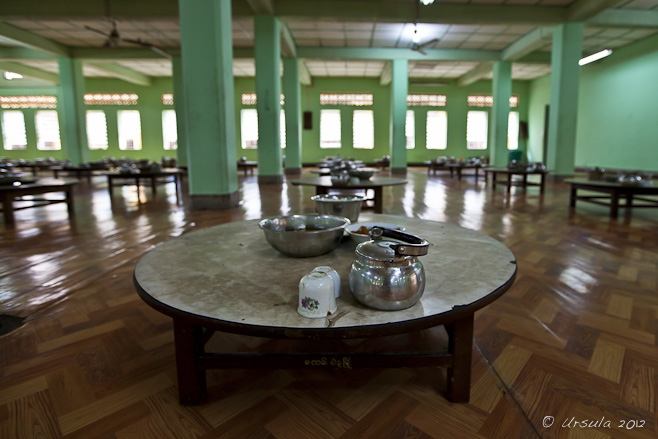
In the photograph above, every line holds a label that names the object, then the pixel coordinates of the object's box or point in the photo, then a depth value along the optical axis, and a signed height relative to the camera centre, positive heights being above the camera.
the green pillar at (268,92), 7.88 +1.35
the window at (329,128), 16.53 +1.21
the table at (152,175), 6.18 -0.23
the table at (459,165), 9.49 -0.21
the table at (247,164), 10.33 -0.14
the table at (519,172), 6.48 -0.27
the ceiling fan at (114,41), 7.01 +2.15
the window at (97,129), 16.32 +1.29
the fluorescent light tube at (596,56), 10.73 +2.71
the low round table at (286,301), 0.87 -0.35
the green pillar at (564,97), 8.36 +1.24
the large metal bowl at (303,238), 1.25 -0.26
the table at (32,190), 4.12 -0.32
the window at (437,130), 16.72 +1.12
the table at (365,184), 3.57 -0.24
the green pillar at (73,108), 11.26 +1.49
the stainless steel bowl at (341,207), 1.75 -0.22
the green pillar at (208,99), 4.71 +0.74
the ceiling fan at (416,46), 7.89 +2.20
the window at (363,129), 16.56 +1.18
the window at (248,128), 16.42 +1.27
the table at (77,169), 9.12 -0.19
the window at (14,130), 16.58 +1.30
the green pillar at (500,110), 11.88 +1.39
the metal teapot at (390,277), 0.90 -0.27
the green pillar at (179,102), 10.51 +1.54
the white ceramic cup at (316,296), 0.88 -0.30
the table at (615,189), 4.21 -0.37
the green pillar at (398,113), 11.64 +1.31
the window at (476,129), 16.80 +1.15
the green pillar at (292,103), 10.80 +1.49
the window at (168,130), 16.44 +1.23
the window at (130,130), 16.42 +1.23
